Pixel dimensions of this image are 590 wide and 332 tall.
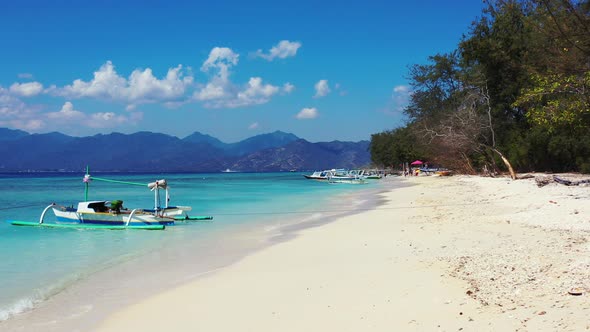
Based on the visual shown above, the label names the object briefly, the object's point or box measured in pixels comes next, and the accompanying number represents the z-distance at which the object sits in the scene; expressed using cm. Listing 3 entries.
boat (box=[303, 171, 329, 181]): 7140
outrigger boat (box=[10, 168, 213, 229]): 1741
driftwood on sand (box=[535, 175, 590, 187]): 2142
